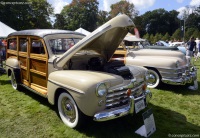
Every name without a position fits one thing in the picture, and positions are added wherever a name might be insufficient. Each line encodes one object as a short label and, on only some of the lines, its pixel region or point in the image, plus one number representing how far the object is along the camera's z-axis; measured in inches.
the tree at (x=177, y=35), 1579.4
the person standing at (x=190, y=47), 456.8
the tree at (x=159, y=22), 2348.1
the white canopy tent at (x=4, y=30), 535.1
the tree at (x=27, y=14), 1201.8
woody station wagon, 120.0
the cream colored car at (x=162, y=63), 221.0
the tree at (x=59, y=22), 2038.6
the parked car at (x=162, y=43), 667.4
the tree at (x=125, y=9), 1663.4
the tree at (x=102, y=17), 1923.0
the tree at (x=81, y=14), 1867.6
